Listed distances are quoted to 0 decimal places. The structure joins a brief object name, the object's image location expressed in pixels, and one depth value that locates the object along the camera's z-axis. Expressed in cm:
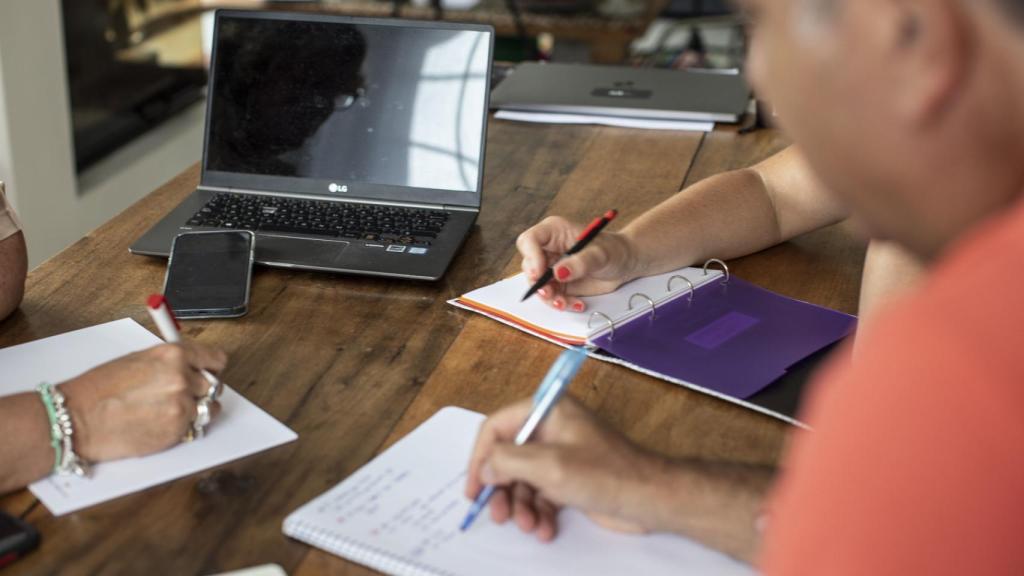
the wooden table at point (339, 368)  90
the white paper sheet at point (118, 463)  95
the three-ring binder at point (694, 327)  114
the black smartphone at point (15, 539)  86
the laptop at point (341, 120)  151
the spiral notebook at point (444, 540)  85
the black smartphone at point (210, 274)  127
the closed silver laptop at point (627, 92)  197
